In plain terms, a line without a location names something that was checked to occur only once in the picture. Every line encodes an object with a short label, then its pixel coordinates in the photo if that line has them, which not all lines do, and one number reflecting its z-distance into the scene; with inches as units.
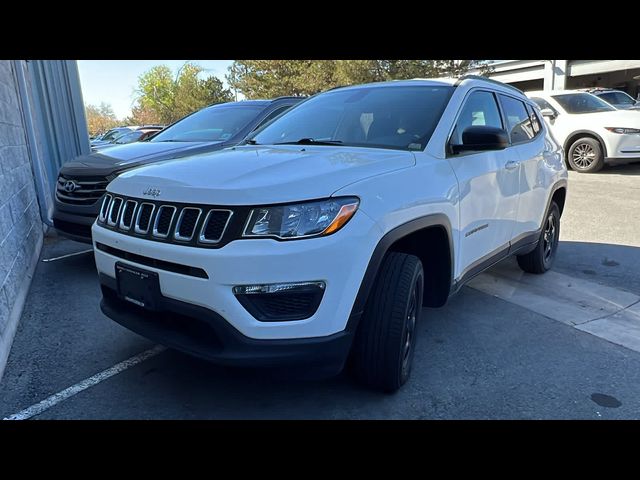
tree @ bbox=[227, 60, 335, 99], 1003.9
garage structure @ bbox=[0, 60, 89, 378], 158.4
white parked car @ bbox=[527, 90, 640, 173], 413.4
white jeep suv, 88.4
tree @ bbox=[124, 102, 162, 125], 2276.1
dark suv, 190.2
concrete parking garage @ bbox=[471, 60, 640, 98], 1111.7
